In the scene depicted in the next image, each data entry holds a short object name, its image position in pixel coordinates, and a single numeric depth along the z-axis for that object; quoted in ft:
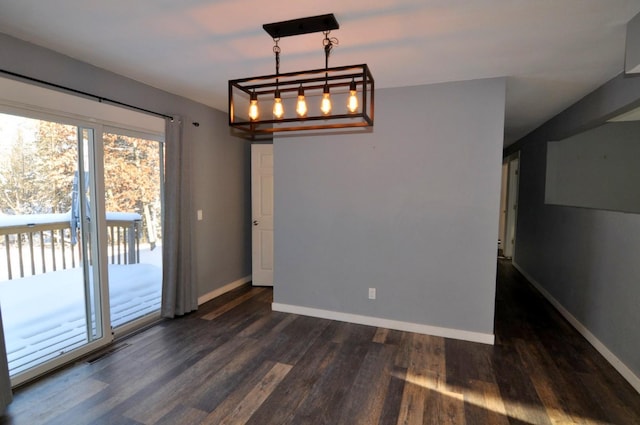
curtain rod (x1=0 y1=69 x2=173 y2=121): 7.50
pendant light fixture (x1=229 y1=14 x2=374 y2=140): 5.87
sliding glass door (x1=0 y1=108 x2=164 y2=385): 8.01
